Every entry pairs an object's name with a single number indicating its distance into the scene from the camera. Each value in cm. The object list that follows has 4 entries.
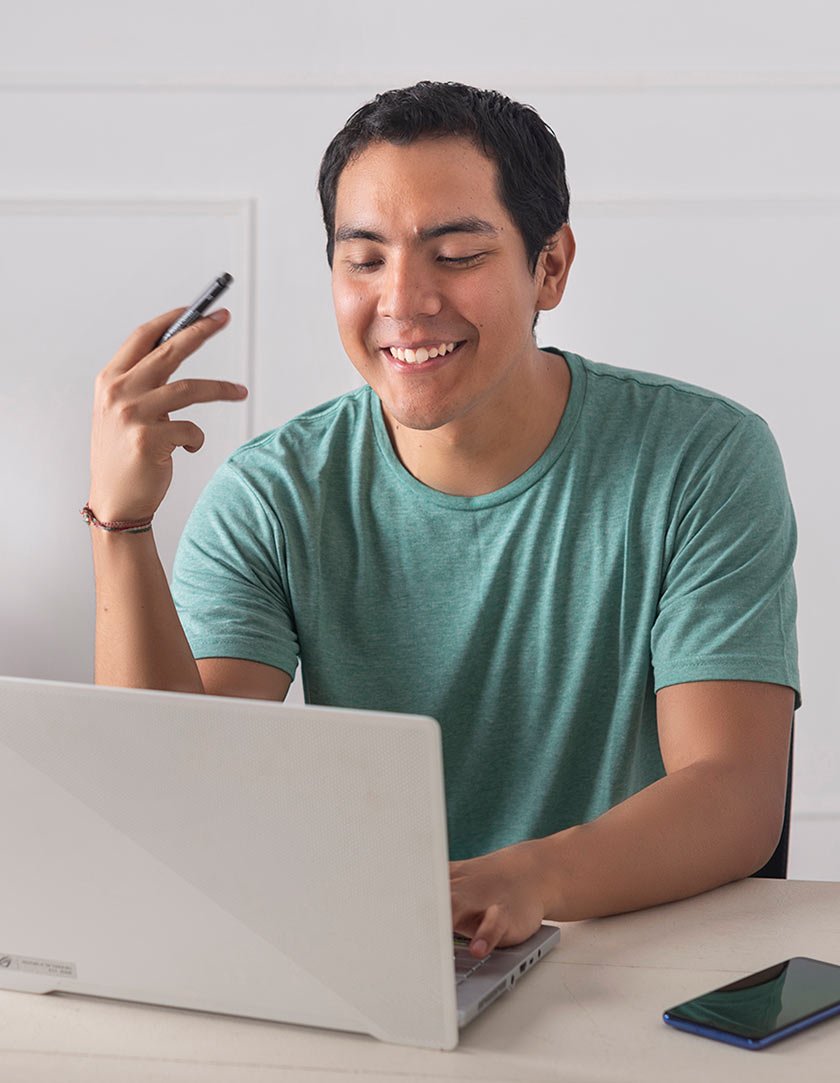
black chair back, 167
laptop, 131
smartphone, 135
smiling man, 170
